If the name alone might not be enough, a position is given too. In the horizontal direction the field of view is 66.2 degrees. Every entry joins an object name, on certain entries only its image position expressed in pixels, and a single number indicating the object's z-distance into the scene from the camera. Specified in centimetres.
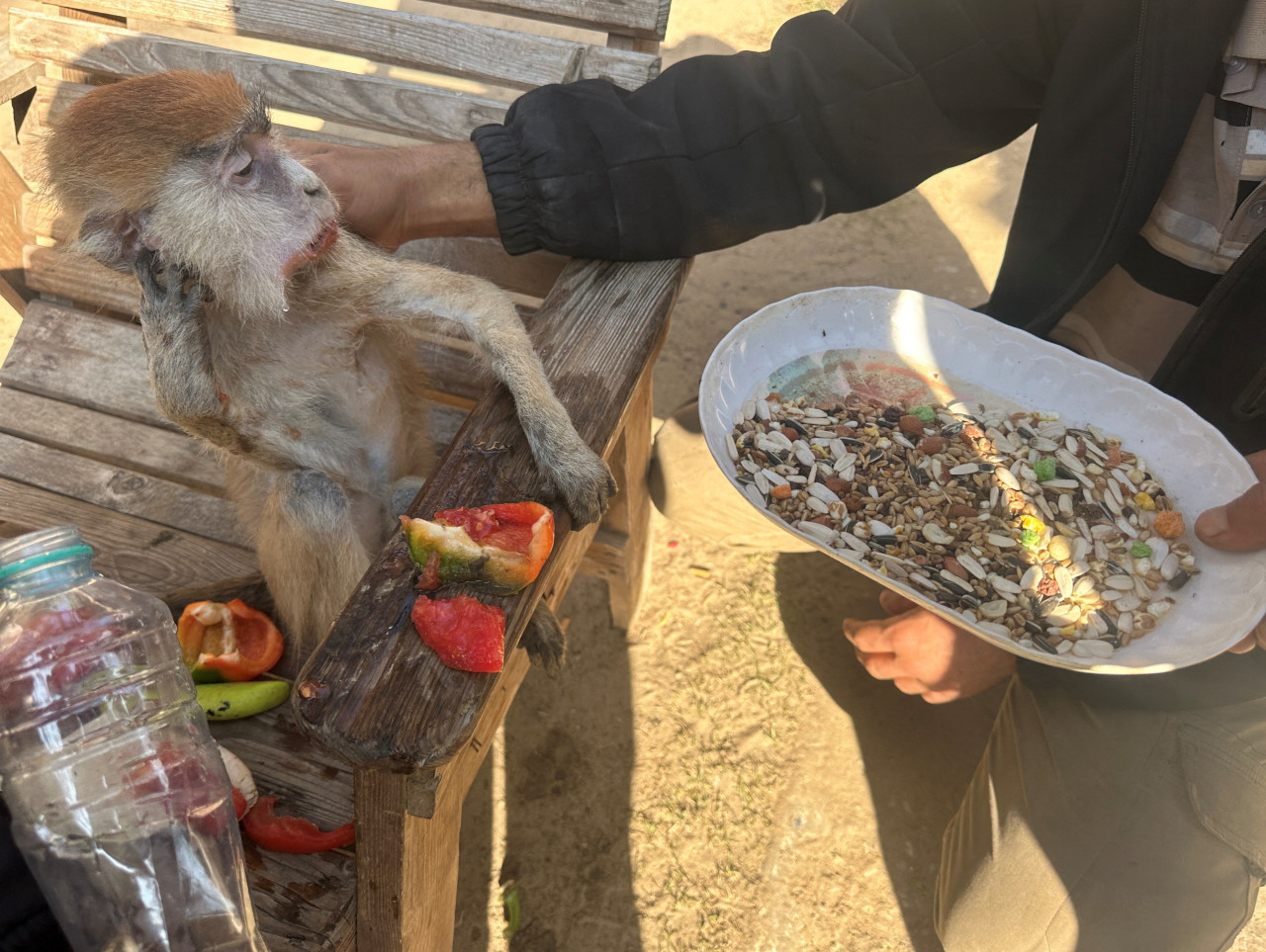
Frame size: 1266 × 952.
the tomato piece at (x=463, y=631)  44
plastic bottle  40
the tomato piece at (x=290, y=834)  56
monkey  55
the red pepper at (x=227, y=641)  66
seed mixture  59
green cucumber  63
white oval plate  57
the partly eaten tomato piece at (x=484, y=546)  46
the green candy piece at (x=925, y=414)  70
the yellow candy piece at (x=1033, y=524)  64
